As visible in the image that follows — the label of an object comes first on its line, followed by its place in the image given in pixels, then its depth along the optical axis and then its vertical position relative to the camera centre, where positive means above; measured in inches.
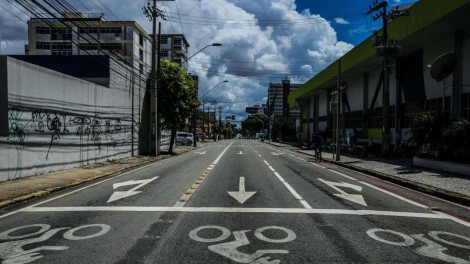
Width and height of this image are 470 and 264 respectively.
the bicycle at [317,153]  1054.4 -59.6
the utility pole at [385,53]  1009.5 +175.8
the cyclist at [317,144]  1050.1 -37.5
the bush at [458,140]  655.8 -16.3
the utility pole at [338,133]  1040.2 -11.8
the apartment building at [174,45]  4659.9 +908.0
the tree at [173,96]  1365.7 +101.7
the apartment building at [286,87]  7352.4 +704.1
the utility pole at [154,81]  1168.5 +122.8
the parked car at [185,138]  2487.2 -62.1
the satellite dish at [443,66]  813.2 +120.0
